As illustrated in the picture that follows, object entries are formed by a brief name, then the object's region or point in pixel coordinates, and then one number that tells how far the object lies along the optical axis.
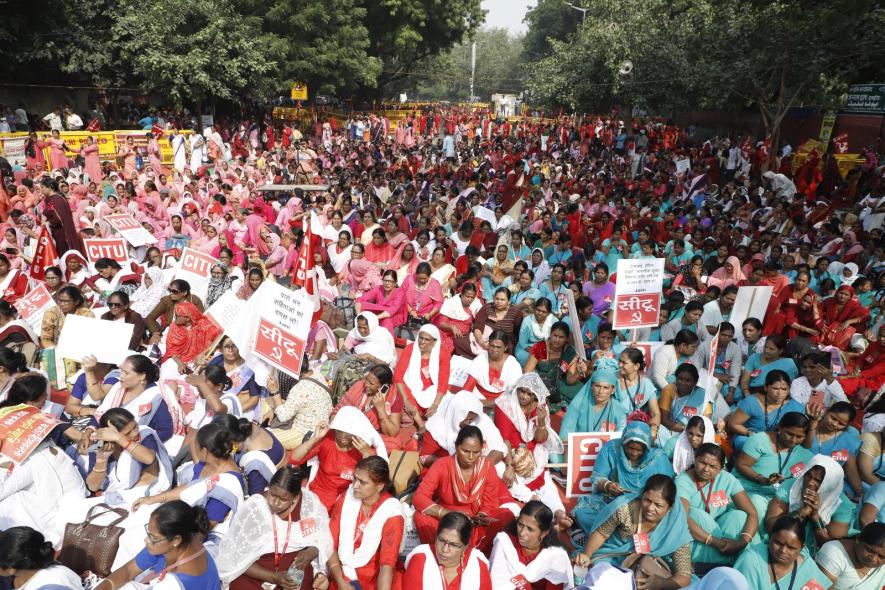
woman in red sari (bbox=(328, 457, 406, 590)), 3.55
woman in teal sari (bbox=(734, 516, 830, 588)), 3.30
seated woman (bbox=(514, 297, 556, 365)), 6.31
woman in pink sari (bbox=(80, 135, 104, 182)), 15.50
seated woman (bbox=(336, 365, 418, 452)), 4.86
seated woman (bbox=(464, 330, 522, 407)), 5.39
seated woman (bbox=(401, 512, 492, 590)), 3.23
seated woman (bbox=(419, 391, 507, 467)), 4.49
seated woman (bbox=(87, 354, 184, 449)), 4.56
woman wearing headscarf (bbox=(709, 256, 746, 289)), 7.88
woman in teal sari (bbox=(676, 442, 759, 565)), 3.83
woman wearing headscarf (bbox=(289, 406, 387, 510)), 4.09
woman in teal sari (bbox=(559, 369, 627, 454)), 4.79
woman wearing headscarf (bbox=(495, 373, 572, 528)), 4.48
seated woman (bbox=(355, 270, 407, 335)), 7.36
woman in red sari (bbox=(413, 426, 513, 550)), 3.92
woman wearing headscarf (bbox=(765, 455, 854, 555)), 3.69
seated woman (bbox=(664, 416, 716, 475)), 4.24
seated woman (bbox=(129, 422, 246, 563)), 3.60
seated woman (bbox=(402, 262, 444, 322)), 7.42
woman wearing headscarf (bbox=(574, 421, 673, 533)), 4.11
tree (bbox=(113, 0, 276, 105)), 21.14
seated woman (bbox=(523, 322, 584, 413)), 5.88
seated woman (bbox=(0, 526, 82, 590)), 2.84
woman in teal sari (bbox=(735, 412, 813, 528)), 4.27
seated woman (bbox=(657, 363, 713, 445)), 5.18
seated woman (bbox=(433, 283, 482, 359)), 6.89
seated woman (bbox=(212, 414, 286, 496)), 3.88
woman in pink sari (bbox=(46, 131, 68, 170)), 16.11
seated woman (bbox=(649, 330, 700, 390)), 5.60
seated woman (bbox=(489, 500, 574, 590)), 3.46
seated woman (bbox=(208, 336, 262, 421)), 5.34
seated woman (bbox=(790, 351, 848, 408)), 5.15
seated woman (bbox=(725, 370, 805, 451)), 4.82
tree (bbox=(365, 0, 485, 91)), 34.78
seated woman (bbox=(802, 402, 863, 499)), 4.45
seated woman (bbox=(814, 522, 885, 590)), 3.29
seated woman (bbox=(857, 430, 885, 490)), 4.38
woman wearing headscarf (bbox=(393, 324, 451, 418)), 5.43
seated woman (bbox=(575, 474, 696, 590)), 3.58
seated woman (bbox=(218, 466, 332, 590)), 3.29
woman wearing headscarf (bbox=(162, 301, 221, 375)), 6.25
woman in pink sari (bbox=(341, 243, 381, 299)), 8.22
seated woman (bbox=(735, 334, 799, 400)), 5.64
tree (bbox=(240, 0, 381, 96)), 27.53
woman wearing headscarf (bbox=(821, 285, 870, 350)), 6.63
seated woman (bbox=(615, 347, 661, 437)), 5.09
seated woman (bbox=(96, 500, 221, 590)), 2.88
